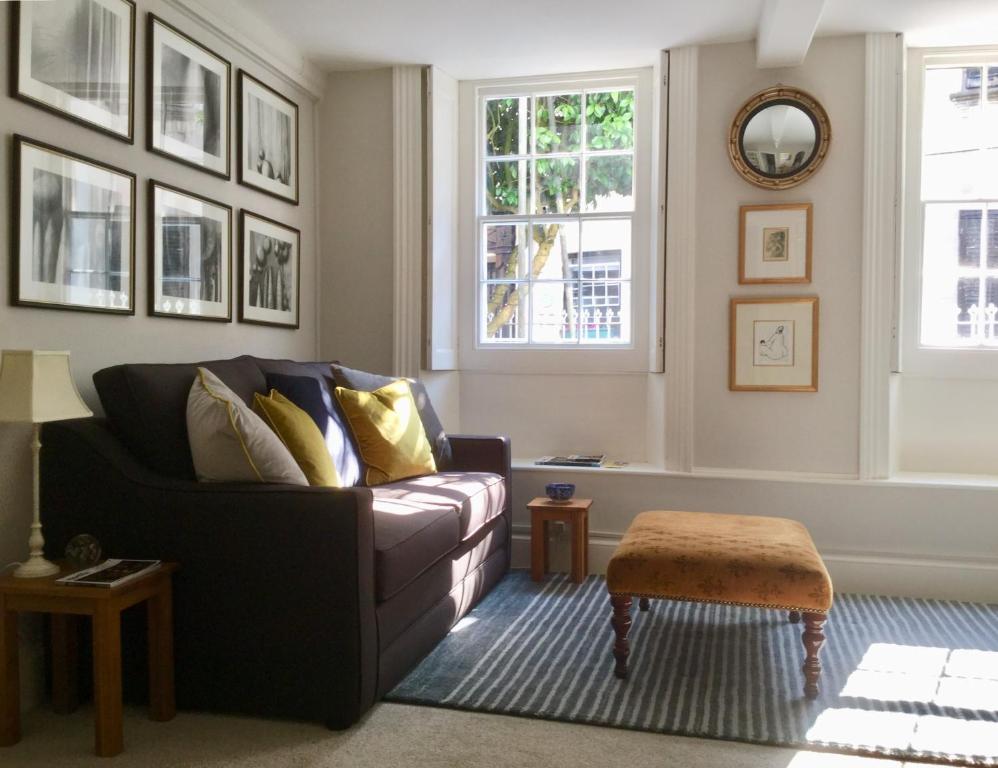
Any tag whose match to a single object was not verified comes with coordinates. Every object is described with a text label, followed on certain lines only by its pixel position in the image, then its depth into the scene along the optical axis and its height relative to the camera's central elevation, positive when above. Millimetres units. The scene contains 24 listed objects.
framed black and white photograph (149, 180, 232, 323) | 3348 +429
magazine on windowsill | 4633 -562
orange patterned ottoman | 2781 -722
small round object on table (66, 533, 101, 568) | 2553 -582
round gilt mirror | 4246 +1117
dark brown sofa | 2512 -599
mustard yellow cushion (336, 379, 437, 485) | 3664 -336
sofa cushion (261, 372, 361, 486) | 3391 -223
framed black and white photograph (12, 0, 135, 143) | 2691 +1006
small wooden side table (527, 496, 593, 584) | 4160 -836
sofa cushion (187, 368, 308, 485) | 2709 -286
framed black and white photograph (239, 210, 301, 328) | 4020 +434
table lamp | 2277 -98
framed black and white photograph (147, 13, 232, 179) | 3340 +1074
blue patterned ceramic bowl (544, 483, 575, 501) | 4207 -654
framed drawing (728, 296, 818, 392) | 4277 +79
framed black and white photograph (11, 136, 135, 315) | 2682 +425
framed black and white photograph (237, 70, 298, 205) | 4012 +1087
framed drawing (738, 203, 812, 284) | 4277 +588
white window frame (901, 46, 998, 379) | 4367 +516
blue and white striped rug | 2557 -1102
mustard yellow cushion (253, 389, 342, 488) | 3025 -283
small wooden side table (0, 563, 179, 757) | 2318 -783
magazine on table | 2340 -615
